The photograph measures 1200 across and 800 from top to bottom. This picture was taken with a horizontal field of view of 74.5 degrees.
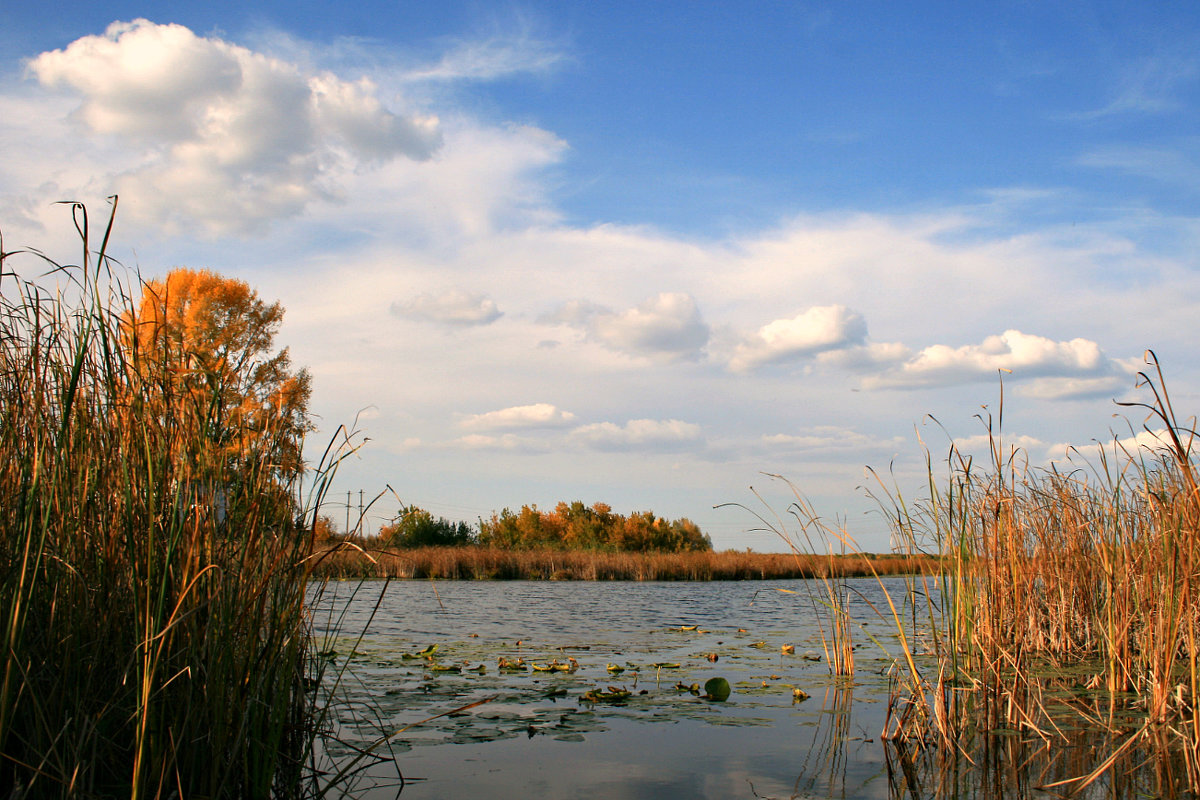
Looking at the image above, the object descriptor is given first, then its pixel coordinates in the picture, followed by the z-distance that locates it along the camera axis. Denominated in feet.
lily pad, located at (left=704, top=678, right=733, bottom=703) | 18.71
